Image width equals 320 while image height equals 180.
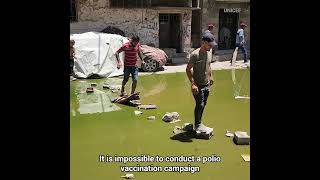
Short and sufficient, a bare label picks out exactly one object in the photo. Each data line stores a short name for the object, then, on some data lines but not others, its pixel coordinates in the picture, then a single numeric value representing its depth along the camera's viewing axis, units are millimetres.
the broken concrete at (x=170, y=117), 8891
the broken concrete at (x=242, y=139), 7562
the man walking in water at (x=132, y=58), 10633
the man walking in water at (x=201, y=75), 7509
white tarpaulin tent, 14094
